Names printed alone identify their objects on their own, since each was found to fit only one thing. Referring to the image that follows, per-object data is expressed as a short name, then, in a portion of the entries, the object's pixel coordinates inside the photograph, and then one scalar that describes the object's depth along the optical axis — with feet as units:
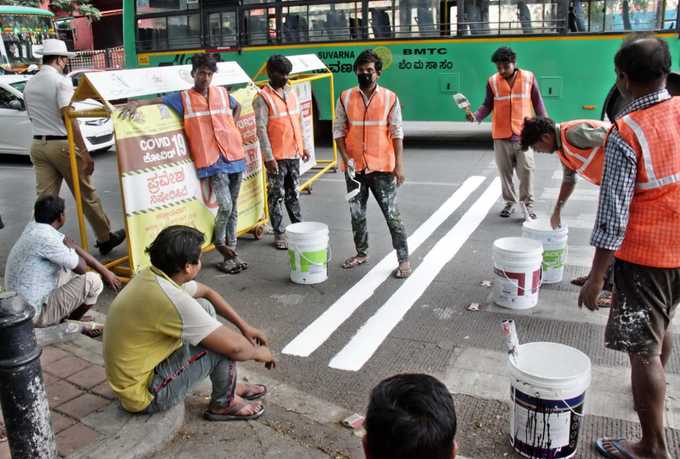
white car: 40.50
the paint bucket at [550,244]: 18.38
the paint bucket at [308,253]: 19.31
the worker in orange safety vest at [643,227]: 9.75
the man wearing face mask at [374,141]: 19.33
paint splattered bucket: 10.39
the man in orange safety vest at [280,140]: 22.08
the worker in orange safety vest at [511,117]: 24.64
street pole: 9.04
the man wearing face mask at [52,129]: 21.47
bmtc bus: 36.04
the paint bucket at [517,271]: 16.75
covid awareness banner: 18.40
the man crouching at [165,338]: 10.69
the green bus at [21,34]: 61.36
